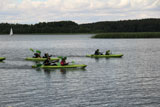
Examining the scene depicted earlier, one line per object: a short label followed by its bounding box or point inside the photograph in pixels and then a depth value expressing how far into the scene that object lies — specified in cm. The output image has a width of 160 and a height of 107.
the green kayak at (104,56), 6228
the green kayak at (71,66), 4537
